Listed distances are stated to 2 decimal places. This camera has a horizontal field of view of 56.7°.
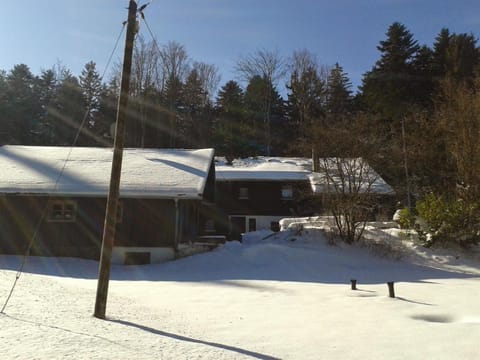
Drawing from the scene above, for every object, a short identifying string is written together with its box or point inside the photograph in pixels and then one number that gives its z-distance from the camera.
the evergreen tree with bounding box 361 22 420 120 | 42.39
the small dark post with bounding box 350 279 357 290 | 11.81
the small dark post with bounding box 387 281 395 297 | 10.44
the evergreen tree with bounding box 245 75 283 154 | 50.12
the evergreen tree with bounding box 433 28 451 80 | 44.44
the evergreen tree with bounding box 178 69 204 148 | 50.06
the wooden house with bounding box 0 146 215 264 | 17.97
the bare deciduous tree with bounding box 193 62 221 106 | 51.88
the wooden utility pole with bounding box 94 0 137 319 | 7.62
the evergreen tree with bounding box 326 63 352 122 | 50.50
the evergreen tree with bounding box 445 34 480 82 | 42.75
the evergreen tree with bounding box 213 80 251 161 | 47.19
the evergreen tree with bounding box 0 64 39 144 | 44.94
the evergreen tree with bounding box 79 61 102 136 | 49.70
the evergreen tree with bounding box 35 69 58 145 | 46.00
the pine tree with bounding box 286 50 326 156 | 49.50
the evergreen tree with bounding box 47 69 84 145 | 46.66
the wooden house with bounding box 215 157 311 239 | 33.88
